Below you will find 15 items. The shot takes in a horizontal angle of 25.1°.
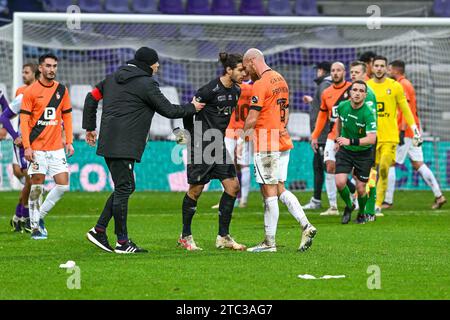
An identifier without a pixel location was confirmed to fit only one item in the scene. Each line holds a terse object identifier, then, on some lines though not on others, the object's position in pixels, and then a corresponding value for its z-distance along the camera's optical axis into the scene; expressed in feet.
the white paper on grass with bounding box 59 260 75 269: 31.76
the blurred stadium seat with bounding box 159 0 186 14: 90.58
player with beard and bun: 38.06
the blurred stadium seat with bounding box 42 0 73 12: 88.94
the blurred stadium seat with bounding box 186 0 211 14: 91.04
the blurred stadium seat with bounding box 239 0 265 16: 91.30
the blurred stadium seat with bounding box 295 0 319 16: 92.79
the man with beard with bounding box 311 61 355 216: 52.49
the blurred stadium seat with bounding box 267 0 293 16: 91.76
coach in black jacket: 36.35
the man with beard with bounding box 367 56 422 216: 52.54
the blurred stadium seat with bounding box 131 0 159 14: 90.58
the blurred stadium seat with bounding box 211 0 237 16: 90.82
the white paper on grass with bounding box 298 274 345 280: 29.53
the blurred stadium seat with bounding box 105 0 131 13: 90.74
